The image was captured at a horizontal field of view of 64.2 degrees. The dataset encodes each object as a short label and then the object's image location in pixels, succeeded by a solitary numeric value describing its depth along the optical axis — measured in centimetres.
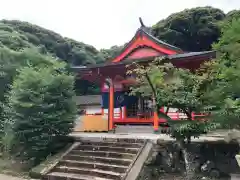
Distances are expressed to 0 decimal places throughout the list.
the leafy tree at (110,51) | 2799
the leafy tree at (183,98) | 496
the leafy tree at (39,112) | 694
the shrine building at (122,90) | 1046
